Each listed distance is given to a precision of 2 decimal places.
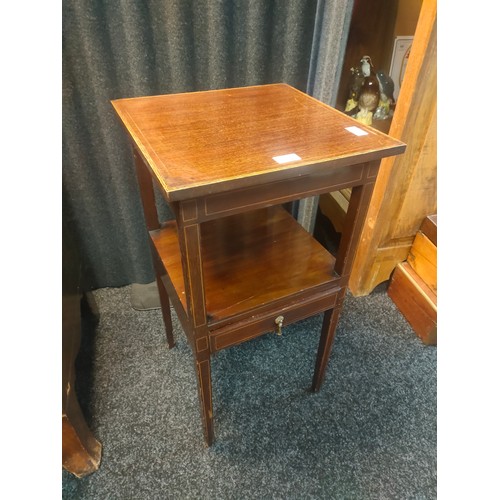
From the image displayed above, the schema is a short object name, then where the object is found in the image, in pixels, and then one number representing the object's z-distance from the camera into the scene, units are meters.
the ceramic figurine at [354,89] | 1.23
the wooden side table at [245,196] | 0.55
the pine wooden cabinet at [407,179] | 0.93
